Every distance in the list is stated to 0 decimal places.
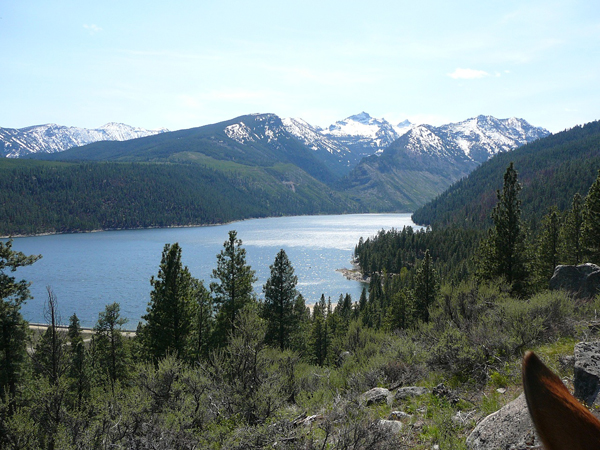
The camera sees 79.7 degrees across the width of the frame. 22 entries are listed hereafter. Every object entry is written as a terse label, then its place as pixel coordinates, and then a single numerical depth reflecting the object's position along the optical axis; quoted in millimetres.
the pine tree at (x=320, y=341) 50844
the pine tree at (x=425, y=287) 41872
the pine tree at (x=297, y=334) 40250
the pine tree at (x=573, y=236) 47219
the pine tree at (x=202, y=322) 39331
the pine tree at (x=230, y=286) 36844
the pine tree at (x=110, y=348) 41419
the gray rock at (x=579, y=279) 23306
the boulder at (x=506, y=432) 7051
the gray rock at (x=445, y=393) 11789
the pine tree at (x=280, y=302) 39188
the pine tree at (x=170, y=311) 32531
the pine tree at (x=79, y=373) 33625
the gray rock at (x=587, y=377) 7961
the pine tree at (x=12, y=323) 24953
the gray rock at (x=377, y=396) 13789
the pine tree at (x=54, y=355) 20719
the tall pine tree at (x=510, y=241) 34250
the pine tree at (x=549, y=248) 49969
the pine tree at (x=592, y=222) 36469
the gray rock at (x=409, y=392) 13297
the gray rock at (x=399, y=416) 11518
